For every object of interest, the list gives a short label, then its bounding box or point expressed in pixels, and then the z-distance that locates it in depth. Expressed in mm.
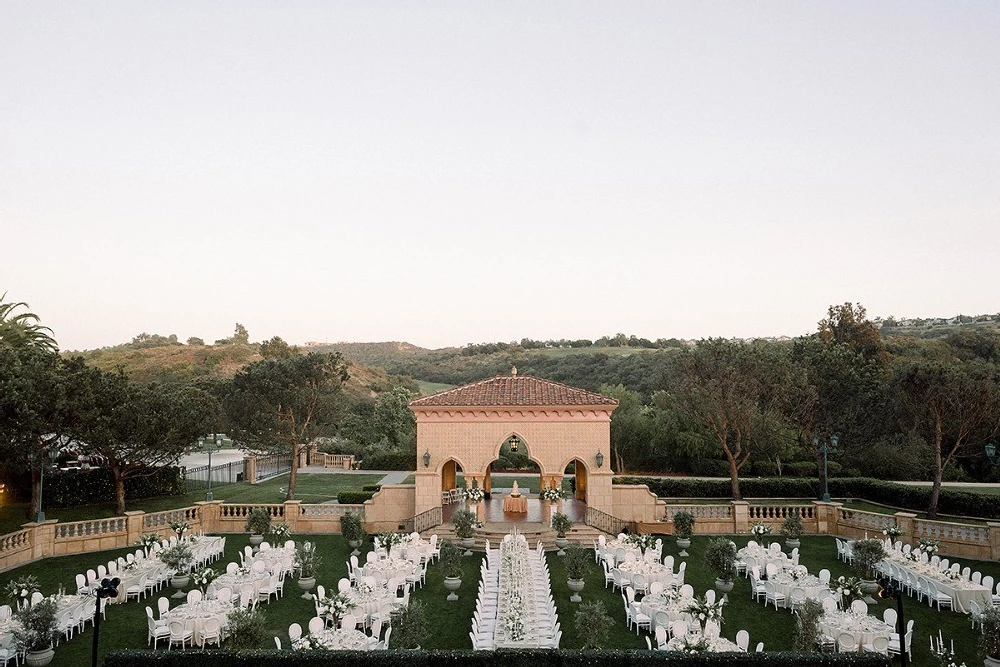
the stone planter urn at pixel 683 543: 22562
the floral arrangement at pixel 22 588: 14156
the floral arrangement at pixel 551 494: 25297
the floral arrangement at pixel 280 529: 22516
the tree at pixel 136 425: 25000
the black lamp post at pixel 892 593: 9969
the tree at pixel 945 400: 25266
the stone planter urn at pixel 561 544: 22797
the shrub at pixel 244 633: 11477
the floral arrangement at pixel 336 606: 13172
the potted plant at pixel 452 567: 18000
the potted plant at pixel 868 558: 17531
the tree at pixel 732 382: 30359
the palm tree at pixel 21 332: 40125
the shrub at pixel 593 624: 12359
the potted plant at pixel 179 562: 17719
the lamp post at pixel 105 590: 10706
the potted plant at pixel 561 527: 22844
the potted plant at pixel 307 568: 18203
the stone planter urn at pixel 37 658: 12804
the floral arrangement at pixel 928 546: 17889
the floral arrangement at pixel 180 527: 20919
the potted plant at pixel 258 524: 23328
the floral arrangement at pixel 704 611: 13164
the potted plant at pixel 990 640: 12094
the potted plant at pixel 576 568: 17656
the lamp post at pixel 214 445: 55253
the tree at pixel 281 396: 32406
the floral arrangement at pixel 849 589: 14922
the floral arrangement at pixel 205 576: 16022
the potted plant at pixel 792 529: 22658
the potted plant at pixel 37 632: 12633
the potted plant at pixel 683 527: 22706
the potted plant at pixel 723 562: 17375
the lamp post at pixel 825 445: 24766
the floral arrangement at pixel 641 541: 19875
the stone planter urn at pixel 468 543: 23047
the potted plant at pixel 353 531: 22297
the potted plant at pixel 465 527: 22375
